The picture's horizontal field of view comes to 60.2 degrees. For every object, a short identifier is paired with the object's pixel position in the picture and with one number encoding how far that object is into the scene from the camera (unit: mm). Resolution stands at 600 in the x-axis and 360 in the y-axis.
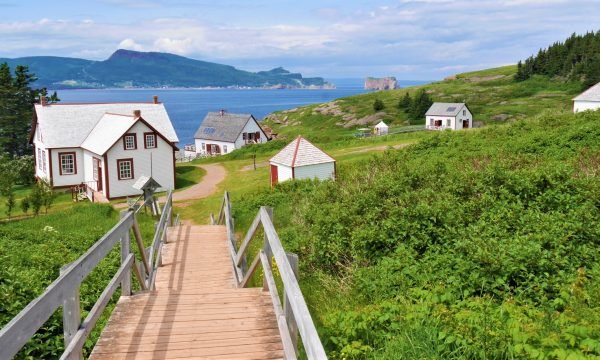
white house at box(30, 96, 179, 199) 38531
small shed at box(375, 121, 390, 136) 83375
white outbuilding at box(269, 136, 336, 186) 31281
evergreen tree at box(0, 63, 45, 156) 64438
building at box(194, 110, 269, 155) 72375
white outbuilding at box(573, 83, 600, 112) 54469
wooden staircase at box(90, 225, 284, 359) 5158
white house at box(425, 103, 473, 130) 79688
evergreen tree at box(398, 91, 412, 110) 103306
